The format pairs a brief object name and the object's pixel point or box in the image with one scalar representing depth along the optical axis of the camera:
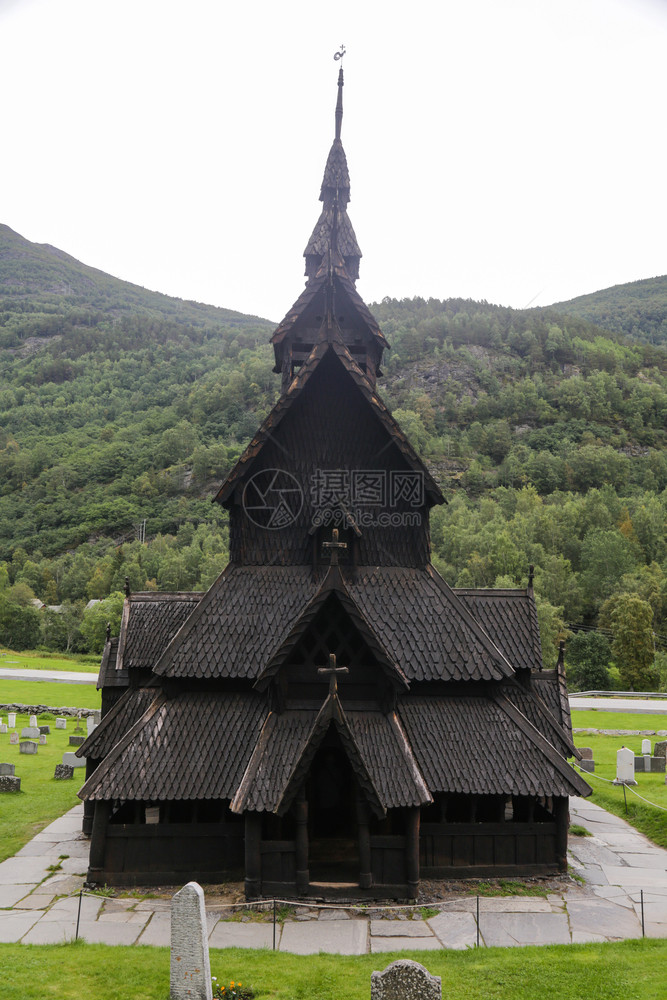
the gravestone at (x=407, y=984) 7.12
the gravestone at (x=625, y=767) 20.53
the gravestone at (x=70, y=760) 23.28
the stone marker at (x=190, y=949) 7.80
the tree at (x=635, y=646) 53.19
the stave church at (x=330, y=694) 11.74
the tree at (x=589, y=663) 53.59
